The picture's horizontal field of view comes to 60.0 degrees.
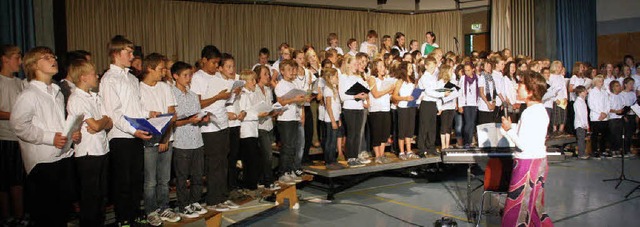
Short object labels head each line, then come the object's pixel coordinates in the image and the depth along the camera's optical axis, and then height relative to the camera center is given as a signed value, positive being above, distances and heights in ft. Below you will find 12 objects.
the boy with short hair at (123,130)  14.78 -0.59
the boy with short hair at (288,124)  22.97 -0.81
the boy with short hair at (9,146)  15.99 -1.08
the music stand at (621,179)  24.81 -3.78
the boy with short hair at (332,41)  32.30 +3.66
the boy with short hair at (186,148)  17.20 -1.29
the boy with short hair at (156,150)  15.99 -1.26
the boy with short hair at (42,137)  13.12 -0.66
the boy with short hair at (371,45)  32.40 +3.44
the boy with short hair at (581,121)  34.06 -1.37
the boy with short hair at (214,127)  18.35 -0.71
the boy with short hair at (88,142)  14.05 -0.86
